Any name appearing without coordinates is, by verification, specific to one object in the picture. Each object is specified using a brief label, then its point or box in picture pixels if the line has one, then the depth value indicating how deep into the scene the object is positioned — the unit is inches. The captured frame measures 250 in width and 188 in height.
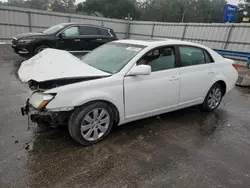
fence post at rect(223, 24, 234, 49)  464.4
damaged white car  110.2
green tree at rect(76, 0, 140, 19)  1477.6
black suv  314.8
